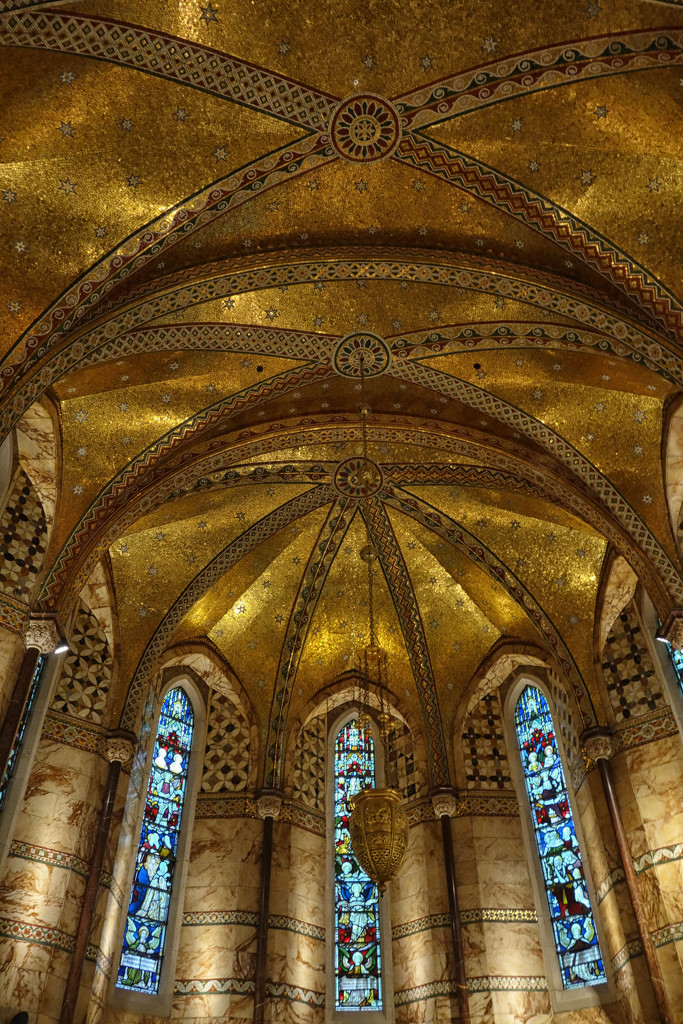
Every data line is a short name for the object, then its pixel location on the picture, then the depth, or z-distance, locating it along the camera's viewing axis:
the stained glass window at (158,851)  11.71
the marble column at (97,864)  10.23
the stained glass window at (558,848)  11.80
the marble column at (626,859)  10.24
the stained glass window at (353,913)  12.36
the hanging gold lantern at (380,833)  9.32
